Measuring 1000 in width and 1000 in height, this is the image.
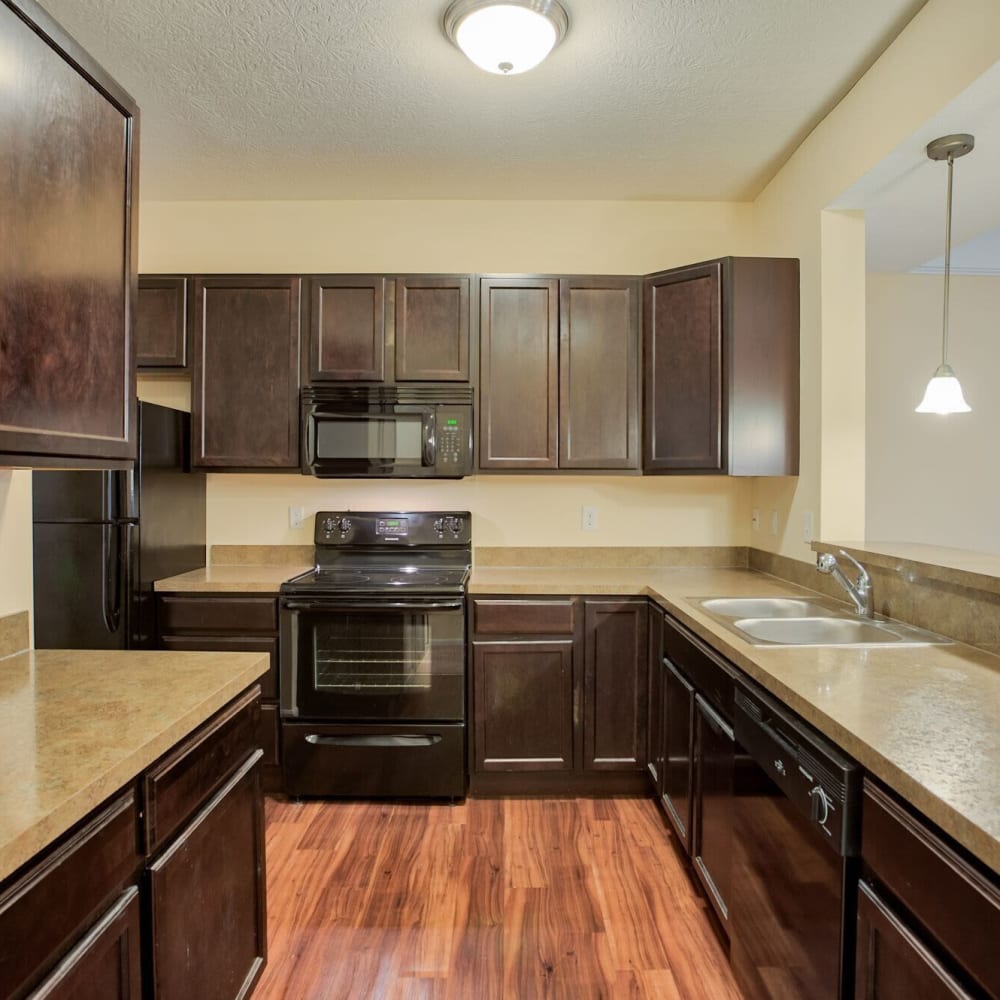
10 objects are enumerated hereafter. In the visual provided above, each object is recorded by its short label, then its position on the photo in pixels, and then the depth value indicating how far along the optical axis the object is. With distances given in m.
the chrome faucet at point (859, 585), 1.98
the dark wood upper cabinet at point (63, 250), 1.04
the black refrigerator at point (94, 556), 2.42
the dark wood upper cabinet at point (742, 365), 2.55
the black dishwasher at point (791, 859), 1.09
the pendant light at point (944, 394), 2.09
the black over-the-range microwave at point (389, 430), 2.78
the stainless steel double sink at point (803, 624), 1.81
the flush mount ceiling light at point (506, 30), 1.77
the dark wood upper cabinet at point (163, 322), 2.81
